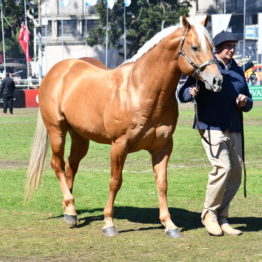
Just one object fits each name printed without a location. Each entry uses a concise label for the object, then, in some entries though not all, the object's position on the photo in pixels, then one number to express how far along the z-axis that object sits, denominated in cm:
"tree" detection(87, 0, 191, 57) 7950
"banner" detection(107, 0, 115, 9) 7250
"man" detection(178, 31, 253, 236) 900
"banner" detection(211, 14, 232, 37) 6381
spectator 4203
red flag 7050
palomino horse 876
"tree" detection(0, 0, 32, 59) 8756
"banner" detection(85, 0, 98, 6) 7381
